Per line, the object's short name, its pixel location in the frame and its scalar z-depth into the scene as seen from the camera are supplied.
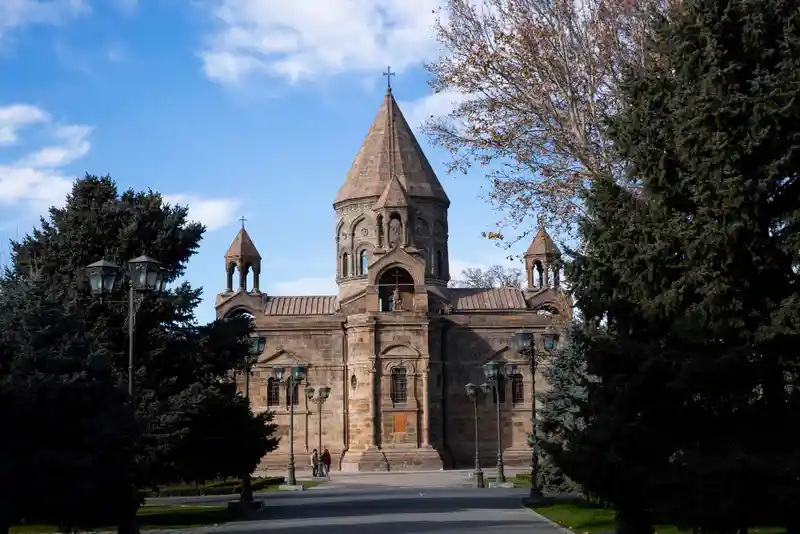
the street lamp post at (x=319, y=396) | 46.02
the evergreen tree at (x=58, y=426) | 15.27
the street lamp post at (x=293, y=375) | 37.46
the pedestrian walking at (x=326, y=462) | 44.31
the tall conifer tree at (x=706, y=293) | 13.56
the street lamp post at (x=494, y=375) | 32.25
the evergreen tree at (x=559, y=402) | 24.03
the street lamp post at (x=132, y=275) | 18.09
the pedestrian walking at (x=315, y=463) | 44.62
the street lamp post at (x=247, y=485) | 25.90
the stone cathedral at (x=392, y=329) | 47.62
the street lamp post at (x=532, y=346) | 26.84
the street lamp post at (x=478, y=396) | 34.81
